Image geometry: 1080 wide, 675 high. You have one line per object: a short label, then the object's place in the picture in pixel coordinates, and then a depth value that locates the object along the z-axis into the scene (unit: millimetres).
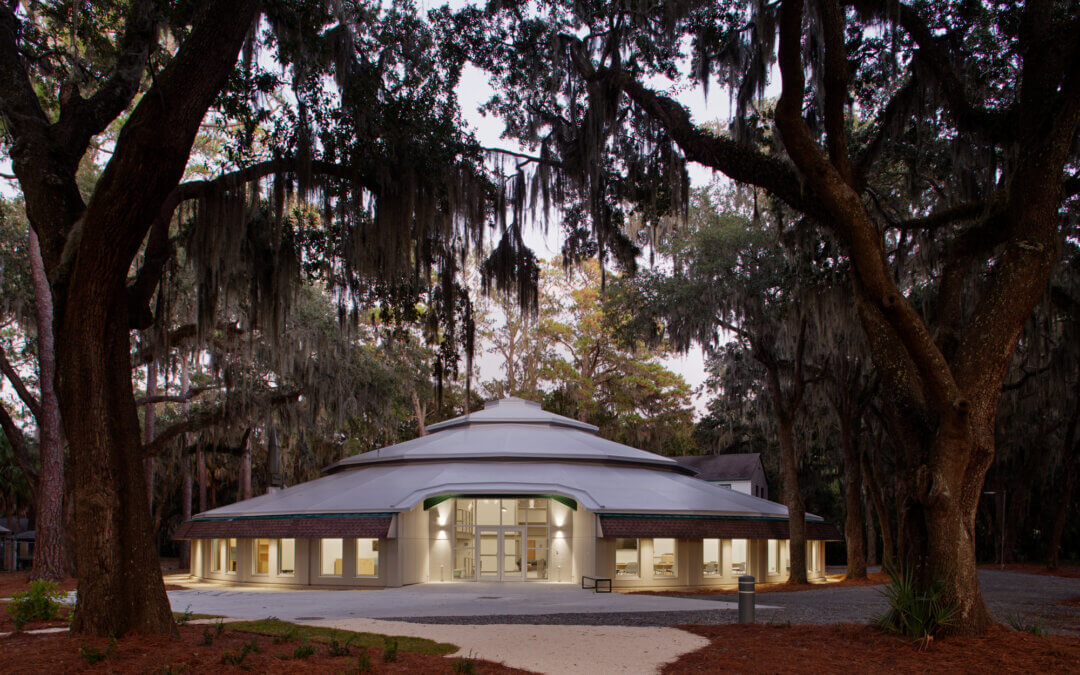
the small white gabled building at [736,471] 39969
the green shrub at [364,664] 7593
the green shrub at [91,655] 6973
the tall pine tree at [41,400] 19672
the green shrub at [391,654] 8250
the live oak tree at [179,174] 7945
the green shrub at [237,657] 7430
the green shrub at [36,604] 10289
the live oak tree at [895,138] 9328
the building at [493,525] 21312
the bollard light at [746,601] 11773
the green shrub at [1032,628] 9489
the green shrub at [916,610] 8922
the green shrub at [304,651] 7996
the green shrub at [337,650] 8406
